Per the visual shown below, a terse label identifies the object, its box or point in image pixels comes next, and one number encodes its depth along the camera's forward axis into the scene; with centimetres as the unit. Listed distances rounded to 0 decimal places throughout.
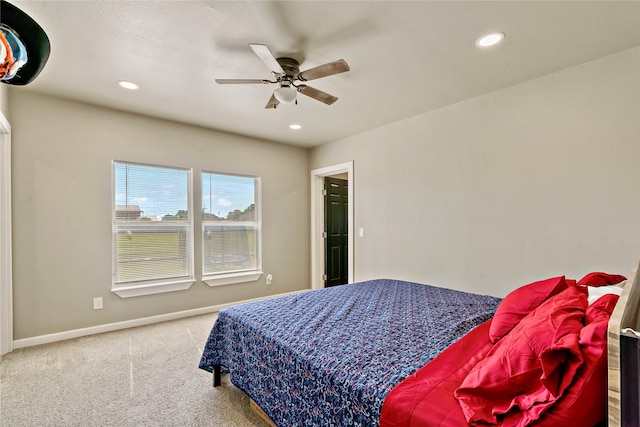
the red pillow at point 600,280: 187
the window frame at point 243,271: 419
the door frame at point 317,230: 527
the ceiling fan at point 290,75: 207
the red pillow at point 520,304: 143
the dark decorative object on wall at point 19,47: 82
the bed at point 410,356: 85
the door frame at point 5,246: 278
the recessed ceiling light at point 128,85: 283
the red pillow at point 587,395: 79
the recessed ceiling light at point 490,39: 214
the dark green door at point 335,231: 539
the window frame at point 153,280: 354
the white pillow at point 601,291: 146
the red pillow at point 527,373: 85
